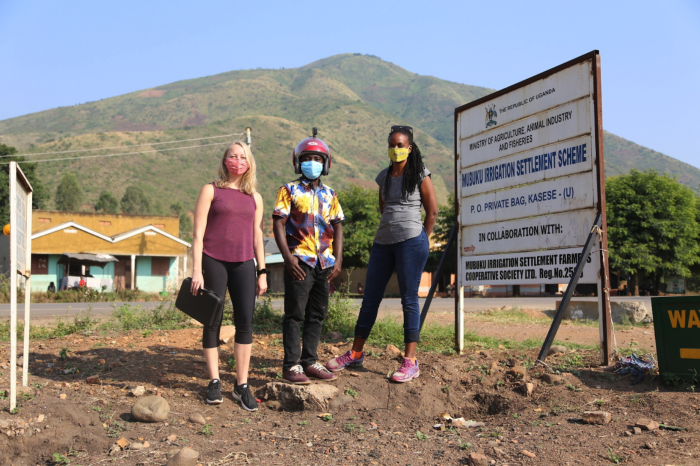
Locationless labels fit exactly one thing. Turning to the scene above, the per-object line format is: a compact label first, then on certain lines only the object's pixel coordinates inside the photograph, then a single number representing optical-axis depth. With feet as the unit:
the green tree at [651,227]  113.29
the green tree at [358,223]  114.62
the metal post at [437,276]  19.15
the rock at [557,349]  18.22
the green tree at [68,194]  229.66
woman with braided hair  14.76
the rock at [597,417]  11.10
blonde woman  13.14
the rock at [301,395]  13.34
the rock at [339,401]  13.46
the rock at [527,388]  13.69
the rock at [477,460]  9.37
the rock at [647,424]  10.48
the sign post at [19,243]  11.63
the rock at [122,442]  10.77
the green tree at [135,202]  253.65
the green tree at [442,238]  120.98
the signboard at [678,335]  13.05
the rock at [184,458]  9.47
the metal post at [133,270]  115.15
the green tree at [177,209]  265.95
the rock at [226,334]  20.40
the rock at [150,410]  12.08
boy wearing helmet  14.12
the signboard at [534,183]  15.78
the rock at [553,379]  14.16
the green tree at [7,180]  126.21
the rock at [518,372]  14.61
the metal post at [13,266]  11.50
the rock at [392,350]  17.24
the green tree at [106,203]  238.27
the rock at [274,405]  13.52
